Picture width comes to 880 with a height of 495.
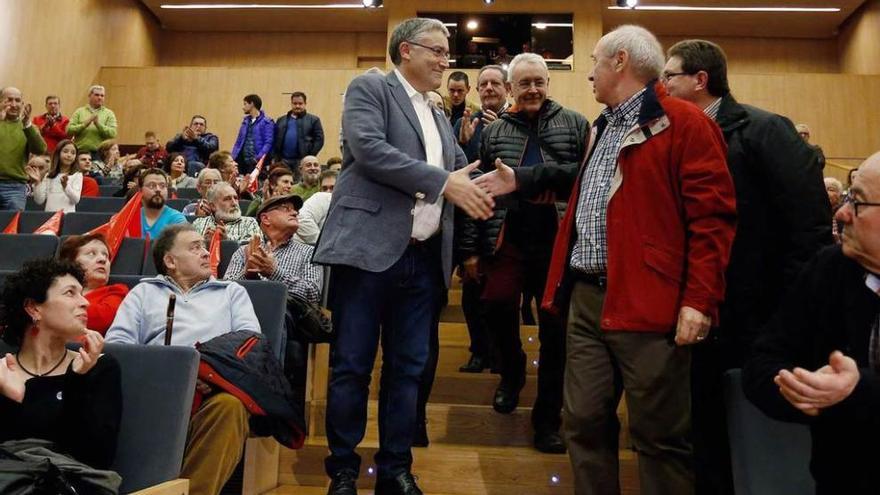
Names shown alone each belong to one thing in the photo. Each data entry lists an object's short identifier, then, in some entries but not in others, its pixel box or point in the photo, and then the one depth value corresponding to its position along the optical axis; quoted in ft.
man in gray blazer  6.15
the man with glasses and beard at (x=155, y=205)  12.66
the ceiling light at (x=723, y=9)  31.55
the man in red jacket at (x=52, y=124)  22.34
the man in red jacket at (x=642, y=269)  5.21
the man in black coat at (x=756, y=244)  5.95
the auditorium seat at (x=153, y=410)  5.24
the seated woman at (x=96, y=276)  7.61
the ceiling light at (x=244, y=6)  32.65
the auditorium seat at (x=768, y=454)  4.66
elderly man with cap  9.14
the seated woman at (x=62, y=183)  16.92
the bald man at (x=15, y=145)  17.29
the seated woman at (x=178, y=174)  19.56
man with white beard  11.64
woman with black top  5.21
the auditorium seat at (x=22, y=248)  10.85
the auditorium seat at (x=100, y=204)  16.16
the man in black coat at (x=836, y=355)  3.56
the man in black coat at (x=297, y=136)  22.47
